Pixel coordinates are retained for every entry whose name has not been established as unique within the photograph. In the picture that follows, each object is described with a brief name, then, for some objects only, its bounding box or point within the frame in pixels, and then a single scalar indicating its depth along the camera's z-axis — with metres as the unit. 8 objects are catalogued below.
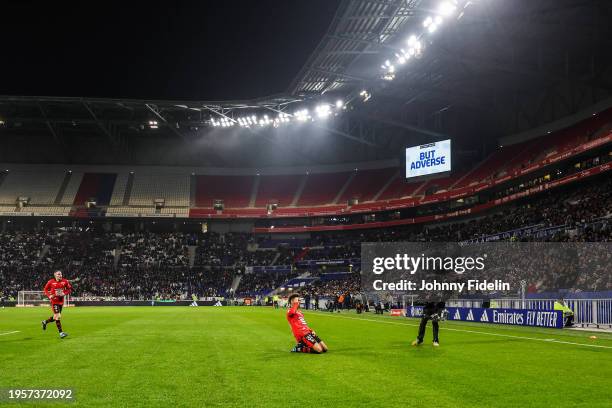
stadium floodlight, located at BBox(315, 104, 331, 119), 64.51
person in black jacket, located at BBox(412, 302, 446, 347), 15.97
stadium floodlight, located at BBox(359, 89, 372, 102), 58.42
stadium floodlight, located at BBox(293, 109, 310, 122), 66.66
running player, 18.41
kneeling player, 13.64
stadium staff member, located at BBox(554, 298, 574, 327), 25.39
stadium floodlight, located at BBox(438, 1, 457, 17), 37.59
